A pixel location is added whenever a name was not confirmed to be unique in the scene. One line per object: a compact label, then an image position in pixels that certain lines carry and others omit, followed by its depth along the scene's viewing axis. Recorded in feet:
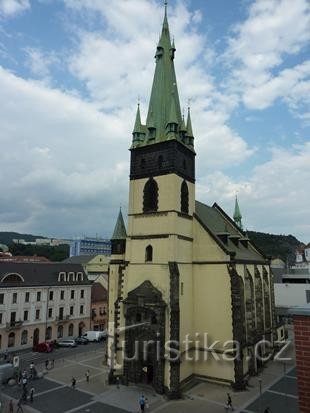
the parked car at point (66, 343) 161.79
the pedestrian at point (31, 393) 93.44
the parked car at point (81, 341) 169.37
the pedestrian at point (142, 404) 86.79
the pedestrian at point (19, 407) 86.17
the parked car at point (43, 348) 150.92
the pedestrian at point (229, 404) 87.49
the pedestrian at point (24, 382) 97.47
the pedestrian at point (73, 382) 104.44
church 103.60
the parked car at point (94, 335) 173.27
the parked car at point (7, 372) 106.24
